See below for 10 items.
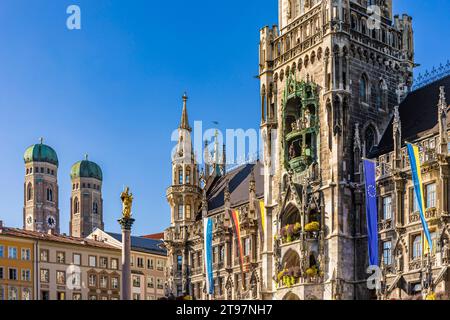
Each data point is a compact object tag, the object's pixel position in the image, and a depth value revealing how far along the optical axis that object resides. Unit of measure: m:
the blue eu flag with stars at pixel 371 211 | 62.95
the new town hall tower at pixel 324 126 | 66.50
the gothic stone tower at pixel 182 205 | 87.81
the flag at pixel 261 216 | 75.12
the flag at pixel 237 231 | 78.88
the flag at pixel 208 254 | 81.19
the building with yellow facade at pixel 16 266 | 103.15
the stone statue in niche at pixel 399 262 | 62.12
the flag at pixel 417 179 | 59.88
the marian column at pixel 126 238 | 59.34
